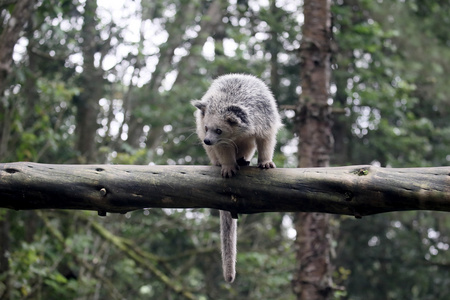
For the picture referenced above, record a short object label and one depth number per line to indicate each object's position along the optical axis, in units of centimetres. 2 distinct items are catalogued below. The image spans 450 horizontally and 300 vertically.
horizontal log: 364
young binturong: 450
